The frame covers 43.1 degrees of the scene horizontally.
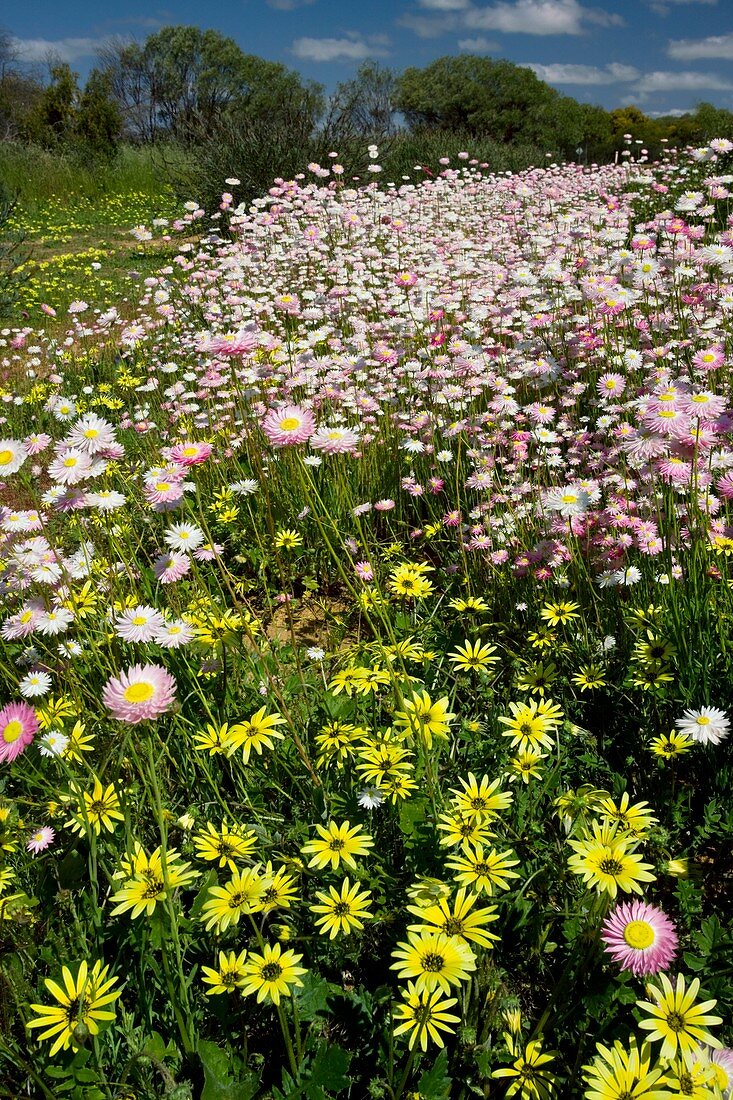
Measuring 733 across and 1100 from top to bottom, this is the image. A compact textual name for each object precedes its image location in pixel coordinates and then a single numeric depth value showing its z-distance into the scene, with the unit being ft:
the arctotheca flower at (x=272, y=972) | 1.70
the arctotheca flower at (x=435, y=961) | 1.62
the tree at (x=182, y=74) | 98.05
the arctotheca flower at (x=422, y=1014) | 1.61
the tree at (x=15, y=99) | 76.02
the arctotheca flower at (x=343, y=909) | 1.81
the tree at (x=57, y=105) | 62.82
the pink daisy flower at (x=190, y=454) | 2.36
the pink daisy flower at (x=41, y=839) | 2.22
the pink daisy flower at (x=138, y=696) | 1.79
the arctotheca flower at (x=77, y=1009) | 1.73
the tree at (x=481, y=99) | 62.03
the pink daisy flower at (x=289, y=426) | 2.26
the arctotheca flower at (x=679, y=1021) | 1.55
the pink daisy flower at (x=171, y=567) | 2.38
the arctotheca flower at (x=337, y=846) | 1.87
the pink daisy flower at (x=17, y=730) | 1.99
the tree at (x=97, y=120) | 56.51
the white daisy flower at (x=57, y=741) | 2.24
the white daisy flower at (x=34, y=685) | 2.58
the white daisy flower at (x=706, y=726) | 2.11
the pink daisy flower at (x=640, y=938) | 1.65
